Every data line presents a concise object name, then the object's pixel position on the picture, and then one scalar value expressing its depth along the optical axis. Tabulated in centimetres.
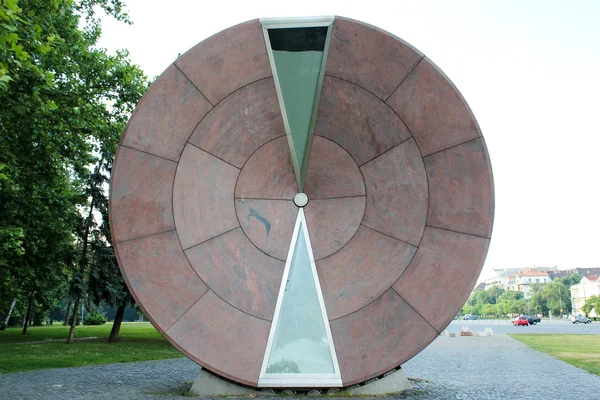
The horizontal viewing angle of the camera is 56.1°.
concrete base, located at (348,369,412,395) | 977
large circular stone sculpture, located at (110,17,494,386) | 973
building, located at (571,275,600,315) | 11656
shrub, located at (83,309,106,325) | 6152
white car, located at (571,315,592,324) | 6943
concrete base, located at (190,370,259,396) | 970
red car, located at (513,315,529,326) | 6122
